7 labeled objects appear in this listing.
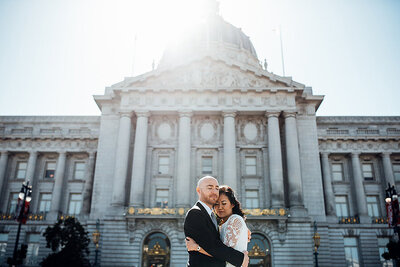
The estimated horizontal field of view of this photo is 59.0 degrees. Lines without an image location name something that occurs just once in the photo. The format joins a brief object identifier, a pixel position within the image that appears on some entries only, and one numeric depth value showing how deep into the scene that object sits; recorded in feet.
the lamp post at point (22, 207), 78.54
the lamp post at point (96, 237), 98.10
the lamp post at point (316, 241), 94.60
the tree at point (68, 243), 84.02
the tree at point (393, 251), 79.21
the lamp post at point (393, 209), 77.60
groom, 13.73
